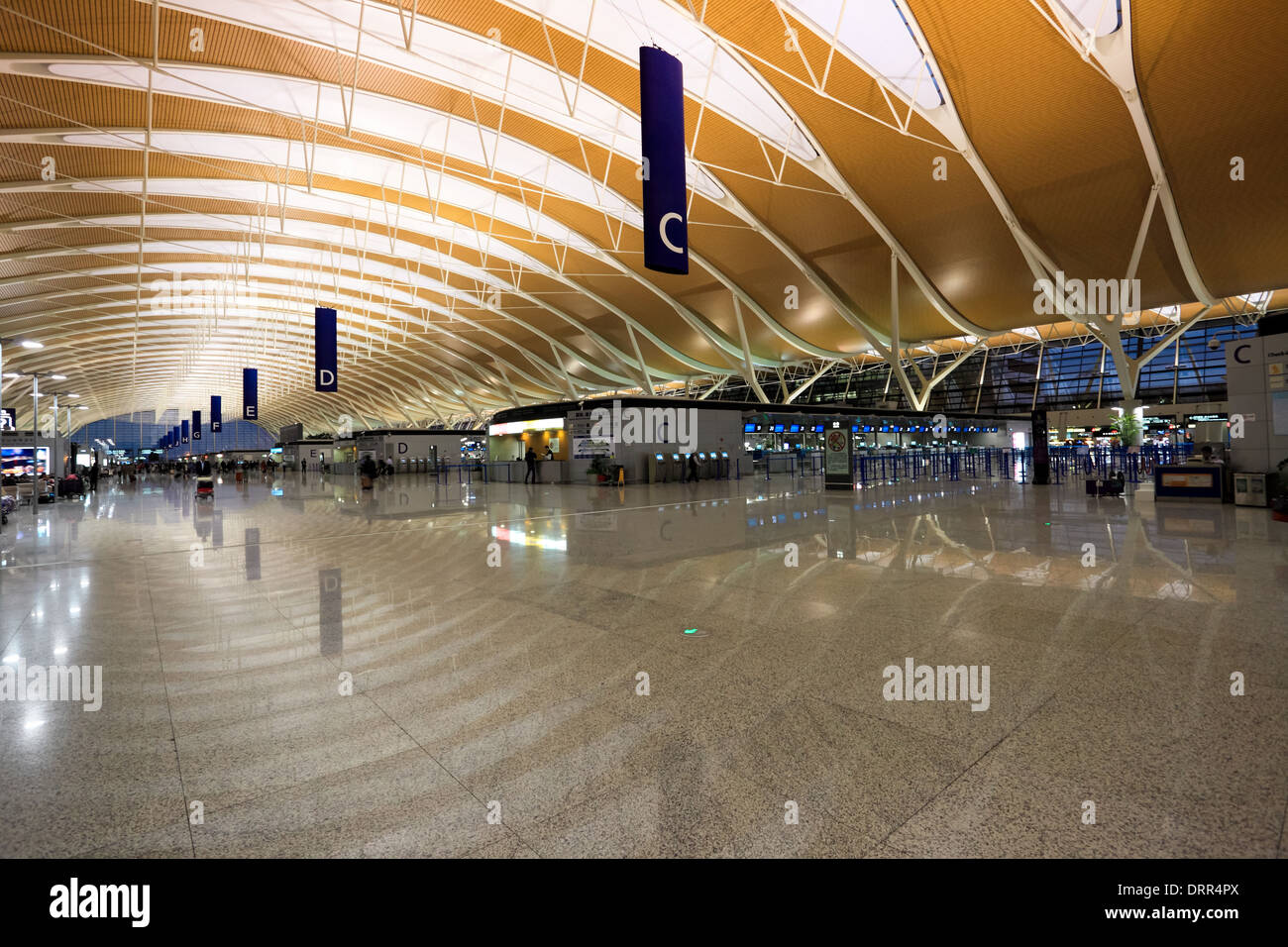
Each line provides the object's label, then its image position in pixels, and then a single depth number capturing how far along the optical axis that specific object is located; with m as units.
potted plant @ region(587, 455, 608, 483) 28.08
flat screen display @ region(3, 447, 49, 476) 24.86
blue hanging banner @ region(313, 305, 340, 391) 27.03
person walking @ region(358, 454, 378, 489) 28.61
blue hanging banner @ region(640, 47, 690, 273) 10.31
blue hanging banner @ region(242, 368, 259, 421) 40.69
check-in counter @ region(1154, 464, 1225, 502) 14.59
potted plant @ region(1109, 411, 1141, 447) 25.53
